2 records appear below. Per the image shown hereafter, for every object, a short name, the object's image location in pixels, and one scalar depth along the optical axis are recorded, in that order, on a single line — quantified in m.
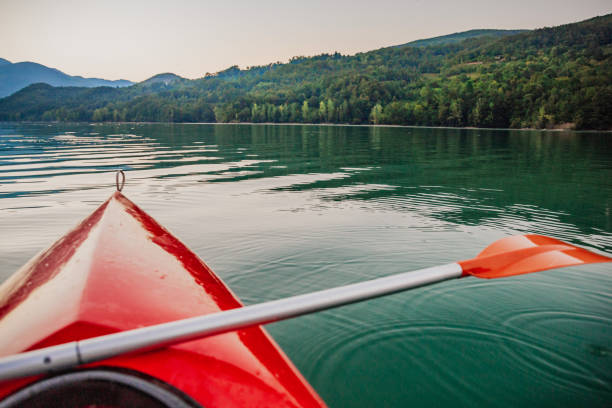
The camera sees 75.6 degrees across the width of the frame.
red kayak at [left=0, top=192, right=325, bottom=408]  1.37
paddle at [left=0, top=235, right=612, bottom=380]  1.22
